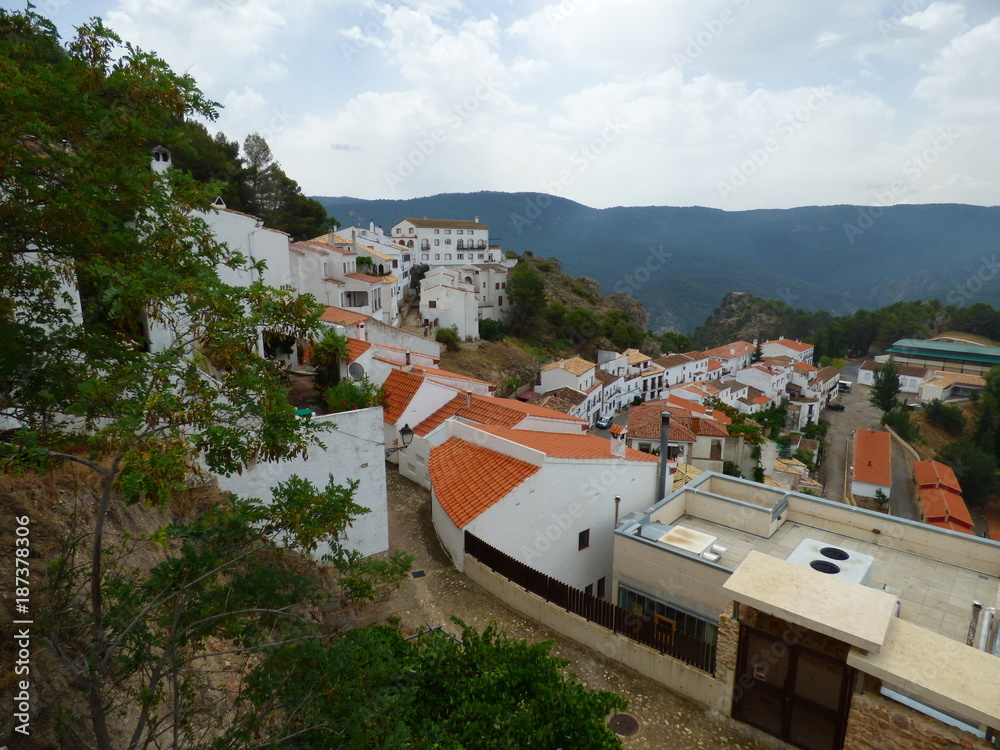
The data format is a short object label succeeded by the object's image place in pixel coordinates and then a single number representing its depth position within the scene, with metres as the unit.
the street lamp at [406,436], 14.34
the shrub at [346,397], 10.58
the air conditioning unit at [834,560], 8.68
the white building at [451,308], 42.91
